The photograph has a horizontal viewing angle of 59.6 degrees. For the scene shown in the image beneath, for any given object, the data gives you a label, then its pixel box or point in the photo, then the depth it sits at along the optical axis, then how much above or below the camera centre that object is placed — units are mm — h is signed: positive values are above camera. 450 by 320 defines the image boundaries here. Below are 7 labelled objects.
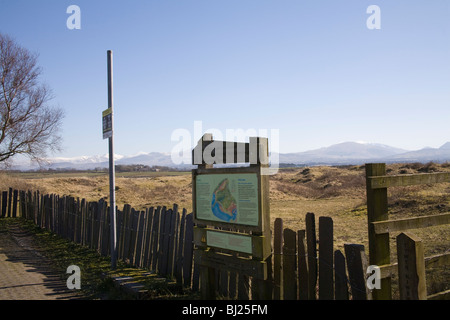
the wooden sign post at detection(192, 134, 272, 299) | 5074 -671
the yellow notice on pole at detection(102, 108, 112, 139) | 8414 +938
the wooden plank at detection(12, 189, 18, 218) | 18422 -1769
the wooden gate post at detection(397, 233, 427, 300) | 3881 -1083
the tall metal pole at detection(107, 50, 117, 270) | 8461 -321
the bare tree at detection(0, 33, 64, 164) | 24203 +3510
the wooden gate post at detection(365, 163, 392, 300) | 4539 -640
